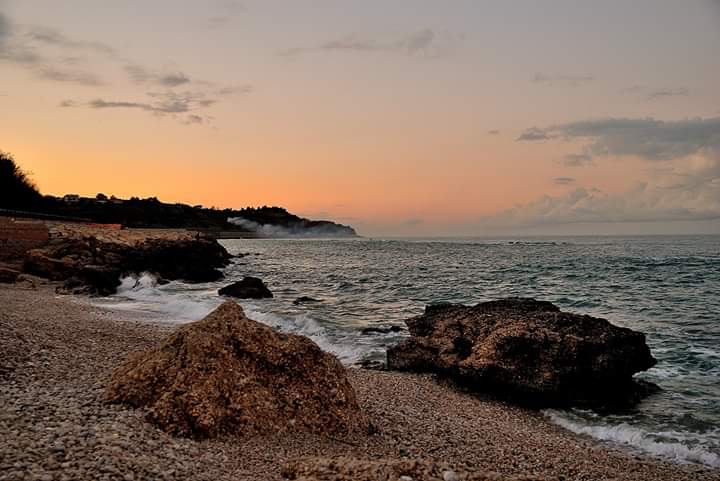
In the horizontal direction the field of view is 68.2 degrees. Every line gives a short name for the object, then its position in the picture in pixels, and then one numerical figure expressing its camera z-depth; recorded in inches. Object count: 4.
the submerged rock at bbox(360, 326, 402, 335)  627.8
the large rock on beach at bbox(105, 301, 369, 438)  221.9
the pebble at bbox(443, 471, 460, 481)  159.6
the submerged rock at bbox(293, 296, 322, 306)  910.4
